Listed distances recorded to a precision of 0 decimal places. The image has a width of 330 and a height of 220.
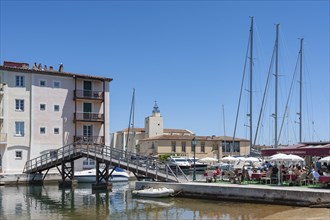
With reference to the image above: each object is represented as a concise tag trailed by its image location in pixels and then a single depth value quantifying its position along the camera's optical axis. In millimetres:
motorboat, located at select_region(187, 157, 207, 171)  69794
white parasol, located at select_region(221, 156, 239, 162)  38525
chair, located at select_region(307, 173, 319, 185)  30700
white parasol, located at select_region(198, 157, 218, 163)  42562
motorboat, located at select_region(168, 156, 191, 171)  69062
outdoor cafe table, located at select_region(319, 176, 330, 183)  28191
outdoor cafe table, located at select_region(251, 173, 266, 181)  33750
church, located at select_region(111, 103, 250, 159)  86500
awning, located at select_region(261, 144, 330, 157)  30531
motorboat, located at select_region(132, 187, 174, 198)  33125
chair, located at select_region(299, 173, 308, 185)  30964
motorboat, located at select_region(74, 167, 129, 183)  51094
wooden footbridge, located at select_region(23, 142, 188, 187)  36906
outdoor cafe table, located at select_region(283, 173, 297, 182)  31500
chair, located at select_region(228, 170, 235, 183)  33962
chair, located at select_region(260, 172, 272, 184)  32797
